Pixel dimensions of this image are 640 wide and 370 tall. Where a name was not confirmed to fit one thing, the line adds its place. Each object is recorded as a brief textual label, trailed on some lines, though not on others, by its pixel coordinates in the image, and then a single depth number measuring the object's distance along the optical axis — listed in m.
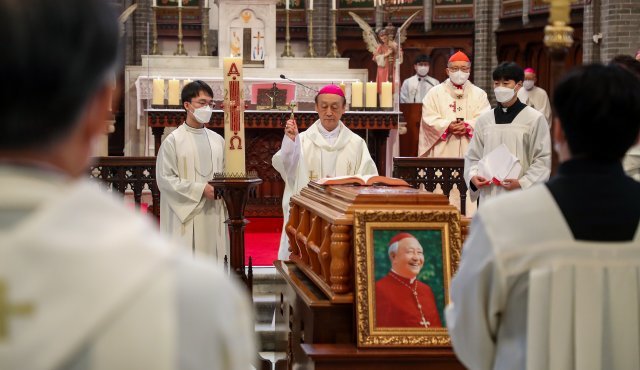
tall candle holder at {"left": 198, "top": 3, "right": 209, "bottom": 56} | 16.97
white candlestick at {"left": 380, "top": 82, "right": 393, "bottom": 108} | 9.91
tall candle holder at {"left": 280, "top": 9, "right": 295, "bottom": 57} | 12.84
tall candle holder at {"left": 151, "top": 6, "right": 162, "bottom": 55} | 13.22
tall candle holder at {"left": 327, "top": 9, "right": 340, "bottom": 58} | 13.02
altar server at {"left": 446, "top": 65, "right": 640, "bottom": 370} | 2.30
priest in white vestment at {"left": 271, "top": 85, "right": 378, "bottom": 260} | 6.87
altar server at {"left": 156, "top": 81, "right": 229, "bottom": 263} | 6.44
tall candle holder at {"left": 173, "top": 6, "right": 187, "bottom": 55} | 12.96
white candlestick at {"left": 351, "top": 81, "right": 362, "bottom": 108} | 9.95
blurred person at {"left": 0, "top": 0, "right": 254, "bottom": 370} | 1.10
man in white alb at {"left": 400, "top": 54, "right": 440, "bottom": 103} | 13.66
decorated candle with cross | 4.83
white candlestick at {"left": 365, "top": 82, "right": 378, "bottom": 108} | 9.93
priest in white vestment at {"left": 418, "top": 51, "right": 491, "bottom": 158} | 9.87
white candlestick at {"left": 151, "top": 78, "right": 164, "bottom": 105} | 9.61
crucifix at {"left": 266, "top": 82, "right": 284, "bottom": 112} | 10.38
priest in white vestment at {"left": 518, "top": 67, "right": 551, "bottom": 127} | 12.49
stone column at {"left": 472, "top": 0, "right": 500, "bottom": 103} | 17.75
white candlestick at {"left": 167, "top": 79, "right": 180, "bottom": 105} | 9.63
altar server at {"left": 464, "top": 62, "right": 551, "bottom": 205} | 6.43
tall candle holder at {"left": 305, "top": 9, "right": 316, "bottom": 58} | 13.05
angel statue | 11.30
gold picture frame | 3.85
